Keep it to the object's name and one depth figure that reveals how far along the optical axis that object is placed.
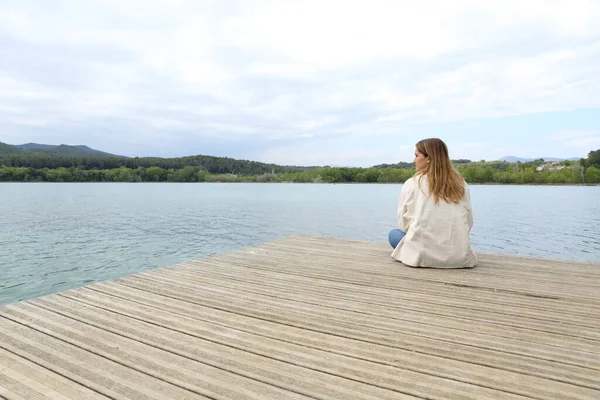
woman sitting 3.88
